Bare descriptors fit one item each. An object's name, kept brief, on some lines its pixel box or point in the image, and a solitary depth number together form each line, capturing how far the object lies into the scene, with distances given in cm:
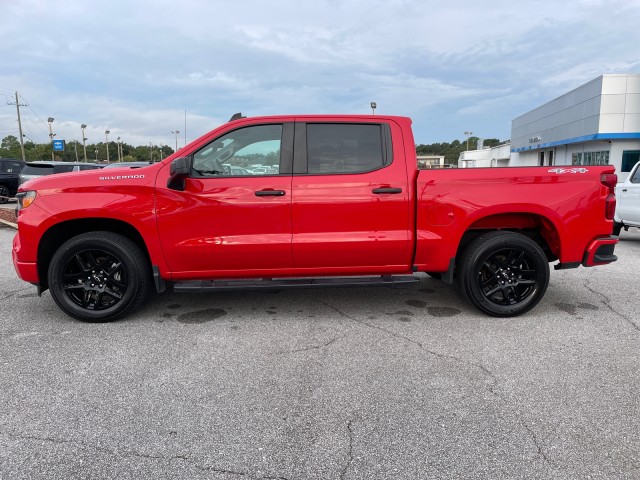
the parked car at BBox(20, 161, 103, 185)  1670
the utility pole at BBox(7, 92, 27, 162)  5584
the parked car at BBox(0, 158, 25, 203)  1850
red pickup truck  423
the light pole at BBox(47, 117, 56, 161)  7276
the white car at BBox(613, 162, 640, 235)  908
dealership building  2483
